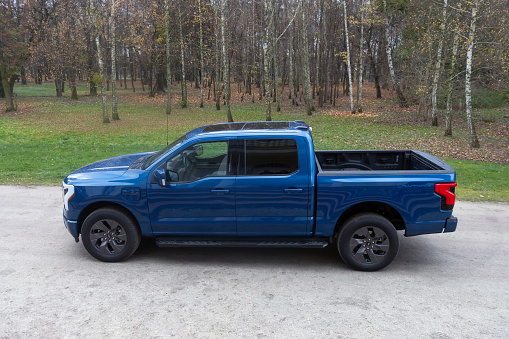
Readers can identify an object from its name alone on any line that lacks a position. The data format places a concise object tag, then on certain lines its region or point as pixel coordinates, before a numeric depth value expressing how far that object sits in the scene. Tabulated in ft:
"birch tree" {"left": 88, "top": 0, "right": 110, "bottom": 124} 66.69
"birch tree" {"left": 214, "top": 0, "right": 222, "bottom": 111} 91.22
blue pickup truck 16.75
